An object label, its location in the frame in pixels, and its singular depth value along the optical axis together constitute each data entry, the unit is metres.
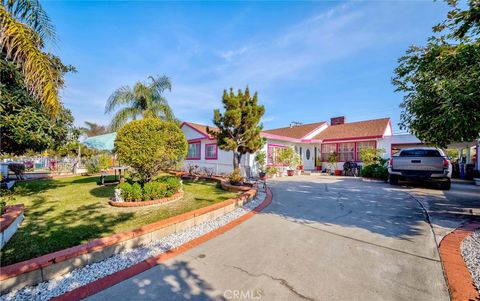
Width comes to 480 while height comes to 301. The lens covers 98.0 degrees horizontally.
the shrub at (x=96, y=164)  15.10
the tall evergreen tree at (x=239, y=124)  8.69
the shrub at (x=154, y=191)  6.19
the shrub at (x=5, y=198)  4.04
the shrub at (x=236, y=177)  8.73
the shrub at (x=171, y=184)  6.72
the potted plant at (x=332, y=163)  17.38
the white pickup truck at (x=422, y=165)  8.52
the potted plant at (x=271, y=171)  13.30
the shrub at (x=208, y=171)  13.41
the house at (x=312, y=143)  14.52
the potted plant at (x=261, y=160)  12.94
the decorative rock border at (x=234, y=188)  7.99
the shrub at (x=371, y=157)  13.90
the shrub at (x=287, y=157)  14.58
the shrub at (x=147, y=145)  6.10
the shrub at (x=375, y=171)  12.22
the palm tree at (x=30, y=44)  4.64
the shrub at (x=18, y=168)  11.14
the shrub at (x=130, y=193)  6.01
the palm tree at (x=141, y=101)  14.36
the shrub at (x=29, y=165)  19.03
